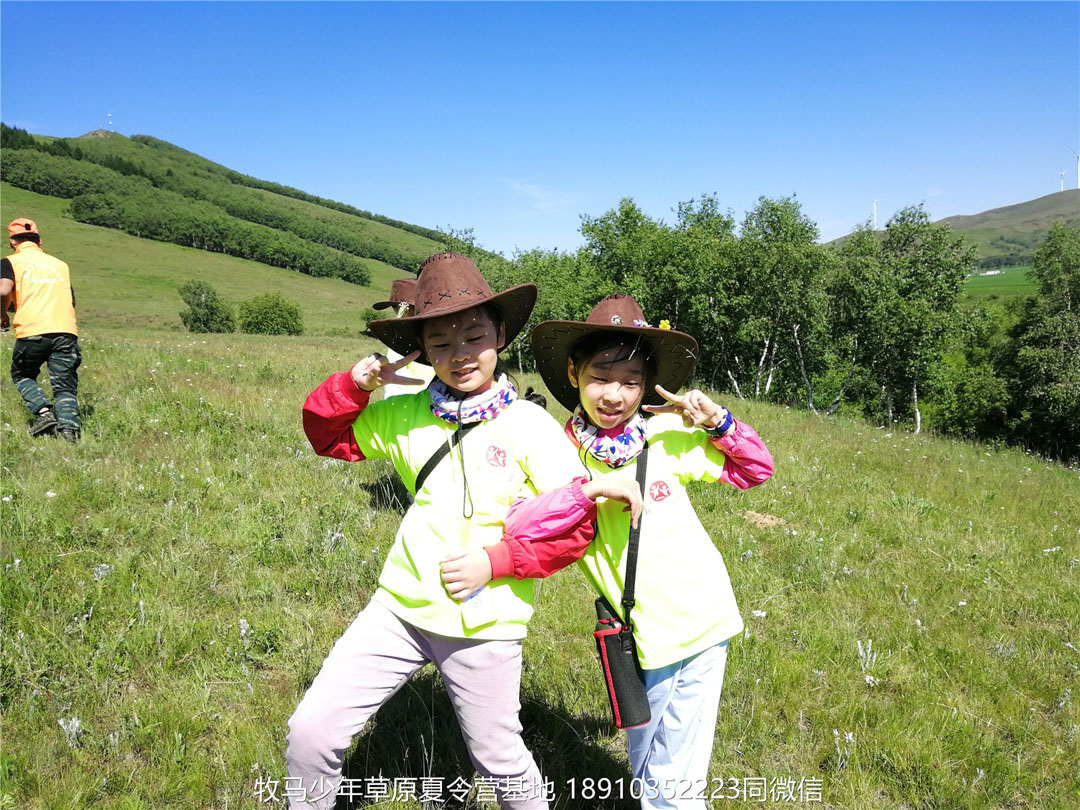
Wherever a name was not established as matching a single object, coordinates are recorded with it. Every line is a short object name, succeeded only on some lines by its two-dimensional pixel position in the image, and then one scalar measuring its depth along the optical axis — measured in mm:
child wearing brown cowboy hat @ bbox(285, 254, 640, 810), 2492
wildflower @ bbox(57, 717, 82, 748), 3389
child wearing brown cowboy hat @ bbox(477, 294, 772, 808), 2664
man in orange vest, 8172
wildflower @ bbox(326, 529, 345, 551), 5792
